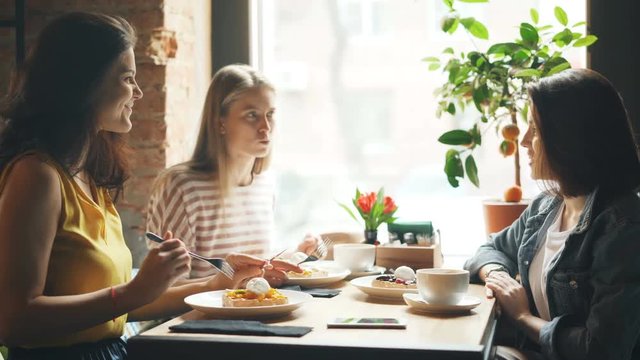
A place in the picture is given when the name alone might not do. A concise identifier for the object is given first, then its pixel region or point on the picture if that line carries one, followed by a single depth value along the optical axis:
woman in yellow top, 1.35
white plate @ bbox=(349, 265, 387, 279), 2.01
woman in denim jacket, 1.50
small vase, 2.24
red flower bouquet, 2.25
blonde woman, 2.27
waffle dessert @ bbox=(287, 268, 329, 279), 1.88
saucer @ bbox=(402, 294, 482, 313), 1.51
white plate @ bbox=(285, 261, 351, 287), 1.85
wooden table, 1.22
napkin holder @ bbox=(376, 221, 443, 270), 2.02
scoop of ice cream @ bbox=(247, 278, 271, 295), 1.53
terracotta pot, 2.37
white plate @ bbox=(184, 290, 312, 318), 1.46
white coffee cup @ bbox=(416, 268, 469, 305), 1.50
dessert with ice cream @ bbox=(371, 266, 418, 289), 1.72
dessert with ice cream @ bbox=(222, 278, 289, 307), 1.50
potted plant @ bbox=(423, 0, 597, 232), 2.33
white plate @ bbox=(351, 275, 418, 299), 1.67
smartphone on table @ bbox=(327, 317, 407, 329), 1.39
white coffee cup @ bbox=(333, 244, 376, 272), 1.98
